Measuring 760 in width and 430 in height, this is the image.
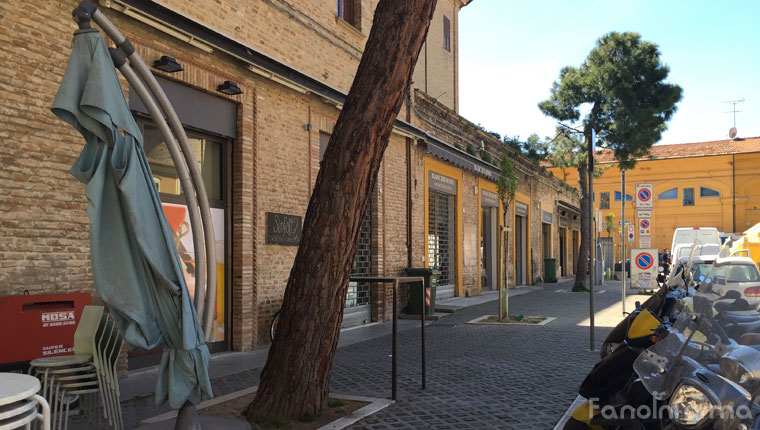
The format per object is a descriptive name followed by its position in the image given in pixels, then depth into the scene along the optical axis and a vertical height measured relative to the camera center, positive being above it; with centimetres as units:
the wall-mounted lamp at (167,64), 771 +225
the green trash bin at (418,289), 1391 -106
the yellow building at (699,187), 4897 +453
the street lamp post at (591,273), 891 -45
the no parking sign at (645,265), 1585 -60
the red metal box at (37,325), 530 -72
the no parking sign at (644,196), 1532 +115
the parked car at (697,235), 2598 +30
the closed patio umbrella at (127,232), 344 +7
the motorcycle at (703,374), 279 -66
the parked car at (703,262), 1483 -49
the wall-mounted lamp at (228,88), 888 +225
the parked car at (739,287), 407 -32
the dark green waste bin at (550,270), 2946 -131
